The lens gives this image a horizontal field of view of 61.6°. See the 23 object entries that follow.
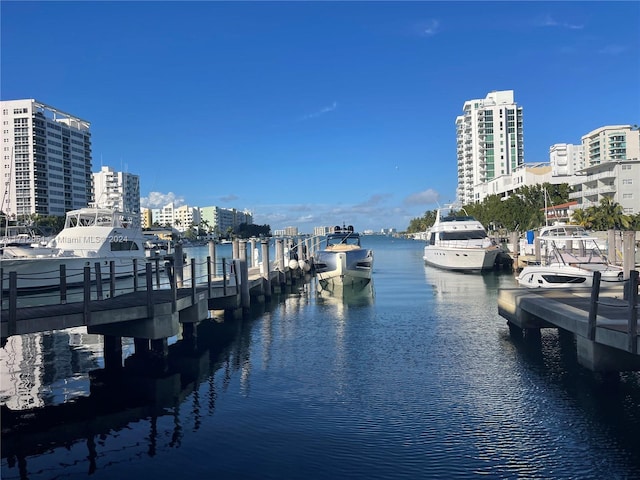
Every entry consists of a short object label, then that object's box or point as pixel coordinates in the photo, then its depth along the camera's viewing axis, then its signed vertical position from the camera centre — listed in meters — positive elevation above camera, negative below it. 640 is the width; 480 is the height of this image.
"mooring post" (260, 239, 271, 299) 33.62 -2.19
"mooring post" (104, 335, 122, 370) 18.16 -3.65
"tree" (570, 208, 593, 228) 66.35 +1.64
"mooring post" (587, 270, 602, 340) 12.99 -1.90
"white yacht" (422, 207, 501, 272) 51.09 -1.24
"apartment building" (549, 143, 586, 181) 159.57 +25.30
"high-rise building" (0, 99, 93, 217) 148.75 +25.07
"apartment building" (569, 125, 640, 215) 86.00 +7.80
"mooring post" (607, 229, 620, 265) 36.88 -1.22
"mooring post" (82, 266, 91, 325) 14.49 -1.57
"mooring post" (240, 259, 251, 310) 27.92 -2.27
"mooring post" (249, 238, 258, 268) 45.38 -1.37
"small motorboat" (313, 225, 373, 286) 41.28 -2.16
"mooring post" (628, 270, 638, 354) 11.43 -1.98
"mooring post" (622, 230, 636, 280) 28.84 -1.23
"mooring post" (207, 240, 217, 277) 35.72 -0.49
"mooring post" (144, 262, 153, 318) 16.50 -1.52
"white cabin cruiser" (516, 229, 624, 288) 28.33 -2.09
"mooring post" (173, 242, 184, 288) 23.70 -0.93
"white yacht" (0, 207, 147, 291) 39.84 -0.25
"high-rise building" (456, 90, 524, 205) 177.38 +31.20
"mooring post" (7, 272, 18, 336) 12.83 -1.40
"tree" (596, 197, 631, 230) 64.50 +1.46
